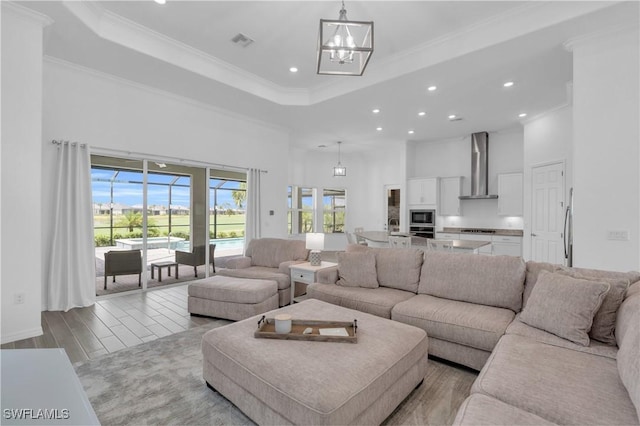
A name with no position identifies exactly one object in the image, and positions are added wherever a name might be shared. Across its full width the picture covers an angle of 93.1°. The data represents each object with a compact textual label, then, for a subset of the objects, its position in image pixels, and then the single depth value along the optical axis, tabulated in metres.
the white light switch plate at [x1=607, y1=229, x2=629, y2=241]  3.11
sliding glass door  4.70
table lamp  4.15
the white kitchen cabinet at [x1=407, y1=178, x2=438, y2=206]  8.06
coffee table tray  1.98
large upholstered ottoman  1.51
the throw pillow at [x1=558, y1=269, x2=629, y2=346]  2.00
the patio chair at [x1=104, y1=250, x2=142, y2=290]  4.69
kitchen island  4.71
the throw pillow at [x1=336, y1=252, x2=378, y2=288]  3.43
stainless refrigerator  4.05
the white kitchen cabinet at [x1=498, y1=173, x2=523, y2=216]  6.85
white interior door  5.21
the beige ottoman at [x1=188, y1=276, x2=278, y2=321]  3.50
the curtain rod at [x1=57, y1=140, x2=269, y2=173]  4.41
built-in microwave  8.09
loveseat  4.26
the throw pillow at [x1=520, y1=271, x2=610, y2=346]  1.99
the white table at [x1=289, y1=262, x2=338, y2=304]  3.89
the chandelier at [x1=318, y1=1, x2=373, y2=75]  2.43
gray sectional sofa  1.36
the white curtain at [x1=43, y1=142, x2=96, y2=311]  3.92
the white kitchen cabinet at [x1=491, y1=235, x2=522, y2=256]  6.64
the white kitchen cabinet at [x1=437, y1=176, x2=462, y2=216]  7.84
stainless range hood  7.43
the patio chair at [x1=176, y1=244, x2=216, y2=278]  5.59
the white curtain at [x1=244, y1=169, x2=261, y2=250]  6.29
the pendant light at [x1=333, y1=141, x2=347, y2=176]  8.28
